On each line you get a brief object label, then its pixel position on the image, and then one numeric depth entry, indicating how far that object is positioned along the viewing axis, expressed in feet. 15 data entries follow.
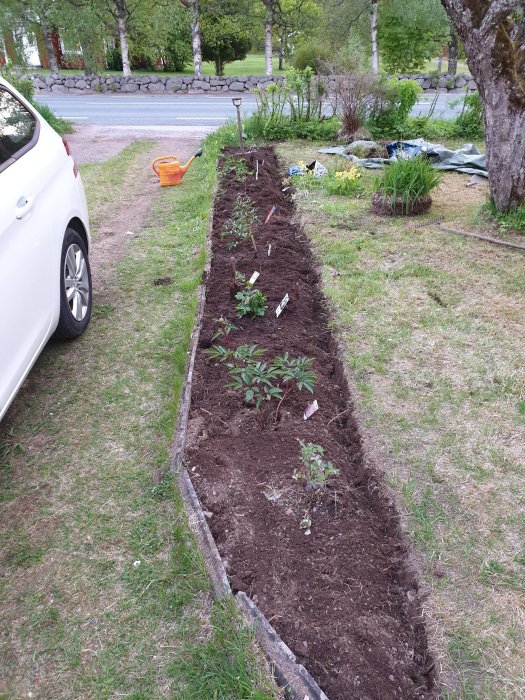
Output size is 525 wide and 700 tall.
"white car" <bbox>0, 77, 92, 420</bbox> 8.32
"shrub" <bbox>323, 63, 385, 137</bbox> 31.40
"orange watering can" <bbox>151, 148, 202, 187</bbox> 24.62
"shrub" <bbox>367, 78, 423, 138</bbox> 32.42
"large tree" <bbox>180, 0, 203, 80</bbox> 70.69
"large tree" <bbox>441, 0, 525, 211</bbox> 16.80
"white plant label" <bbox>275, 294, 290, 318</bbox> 11.83
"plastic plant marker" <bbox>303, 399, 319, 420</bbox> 9.36
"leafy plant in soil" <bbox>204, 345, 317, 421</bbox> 9.45
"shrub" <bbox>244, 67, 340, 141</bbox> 32.94
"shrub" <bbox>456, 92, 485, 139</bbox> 34.01
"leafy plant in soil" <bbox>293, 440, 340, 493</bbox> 7.80
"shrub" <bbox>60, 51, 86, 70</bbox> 95.61
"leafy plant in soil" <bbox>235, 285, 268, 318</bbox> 12.44
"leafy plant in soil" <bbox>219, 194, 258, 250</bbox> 17.12
